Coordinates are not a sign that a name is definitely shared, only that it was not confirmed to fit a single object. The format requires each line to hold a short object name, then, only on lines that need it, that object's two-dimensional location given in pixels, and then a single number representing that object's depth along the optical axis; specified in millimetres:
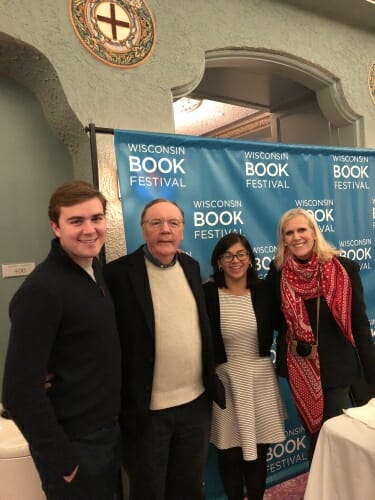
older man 1395
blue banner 1897
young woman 1665
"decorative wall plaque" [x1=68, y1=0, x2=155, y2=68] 1973
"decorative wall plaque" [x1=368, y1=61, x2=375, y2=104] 2959
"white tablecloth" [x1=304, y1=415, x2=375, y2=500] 1192
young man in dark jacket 1039
